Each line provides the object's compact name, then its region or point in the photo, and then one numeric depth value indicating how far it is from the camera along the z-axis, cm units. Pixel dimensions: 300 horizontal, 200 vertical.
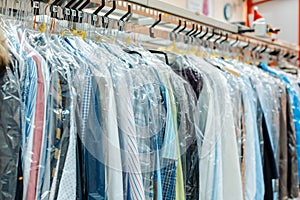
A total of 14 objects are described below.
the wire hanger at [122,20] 125
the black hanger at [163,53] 131
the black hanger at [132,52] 115
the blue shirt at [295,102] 181
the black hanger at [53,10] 106
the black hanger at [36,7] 102
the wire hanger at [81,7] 113
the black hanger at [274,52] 232
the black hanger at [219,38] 176
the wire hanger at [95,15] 116
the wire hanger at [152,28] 138
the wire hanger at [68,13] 109
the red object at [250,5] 342
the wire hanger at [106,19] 120
